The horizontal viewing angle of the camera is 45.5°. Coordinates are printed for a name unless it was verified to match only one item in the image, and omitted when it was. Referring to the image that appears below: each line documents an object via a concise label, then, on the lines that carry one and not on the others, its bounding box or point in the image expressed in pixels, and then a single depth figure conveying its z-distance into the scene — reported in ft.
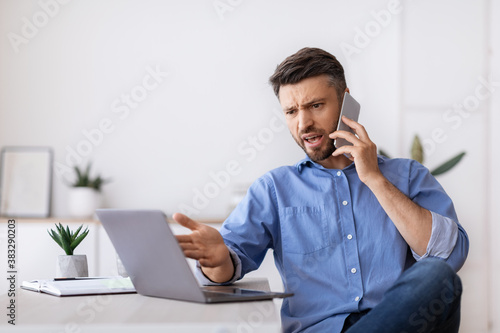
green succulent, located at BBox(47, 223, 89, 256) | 5.60
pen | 4.97
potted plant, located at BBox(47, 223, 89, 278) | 5.45
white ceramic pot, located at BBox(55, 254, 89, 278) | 5.44
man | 5.34
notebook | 4.46
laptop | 3.70
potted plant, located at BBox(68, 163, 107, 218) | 11.96
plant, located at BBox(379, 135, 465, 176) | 11.89
